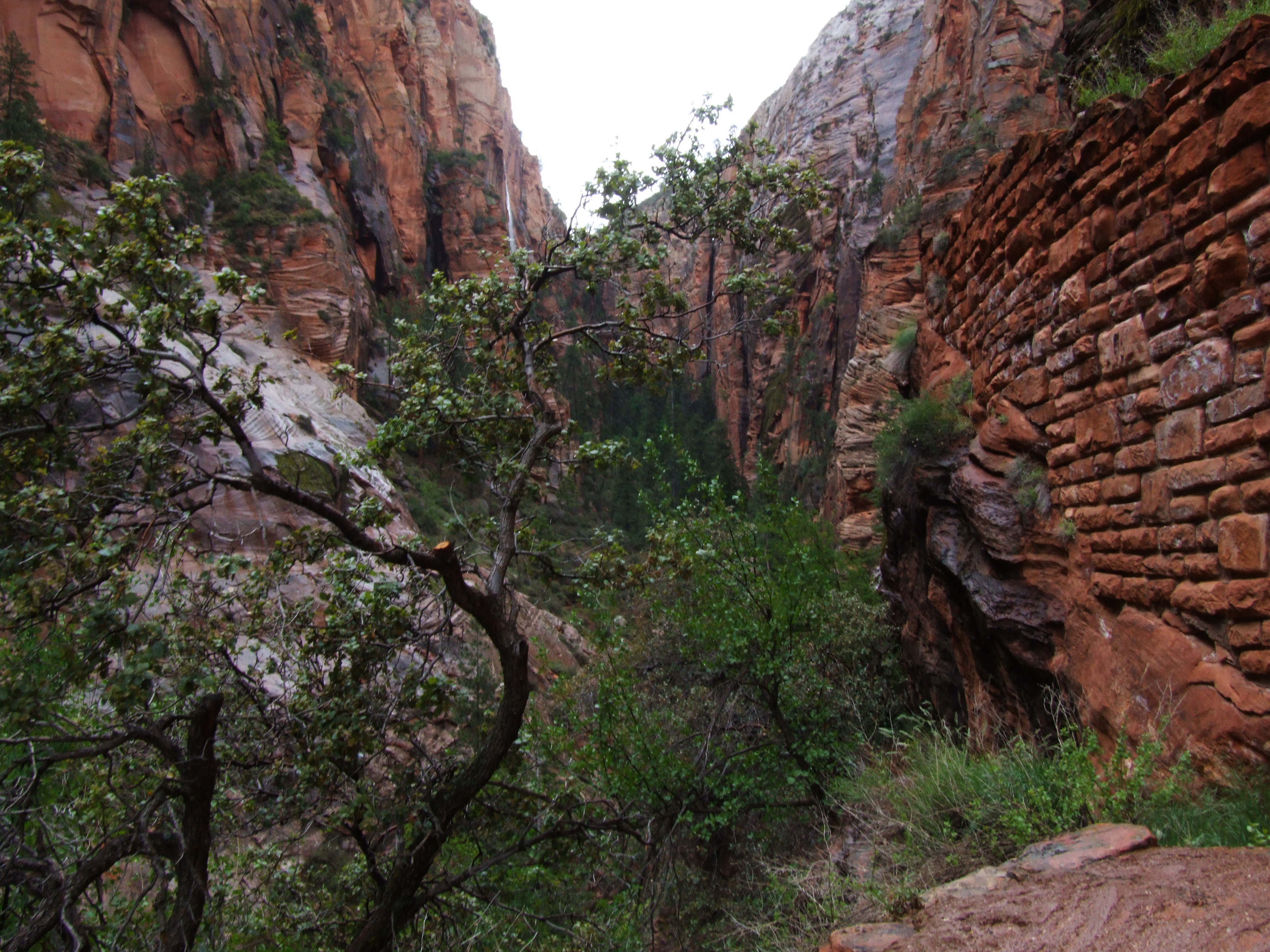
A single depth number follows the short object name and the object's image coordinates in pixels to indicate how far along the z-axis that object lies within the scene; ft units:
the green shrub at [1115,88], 13.29
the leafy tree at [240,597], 10.63
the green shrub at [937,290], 21.44
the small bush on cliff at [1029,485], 14.70
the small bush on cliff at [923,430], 18.90
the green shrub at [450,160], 159.53
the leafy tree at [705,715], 18.17
